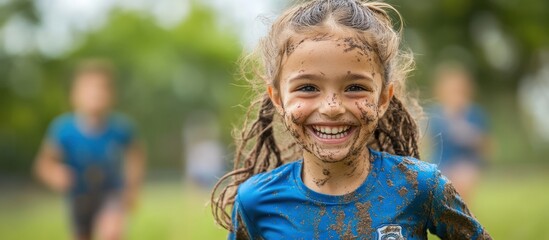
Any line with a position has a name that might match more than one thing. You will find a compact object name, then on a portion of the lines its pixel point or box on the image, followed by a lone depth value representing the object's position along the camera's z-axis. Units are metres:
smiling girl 3.46
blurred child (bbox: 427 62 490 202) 10.99
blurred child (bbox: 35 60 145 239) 8.67
